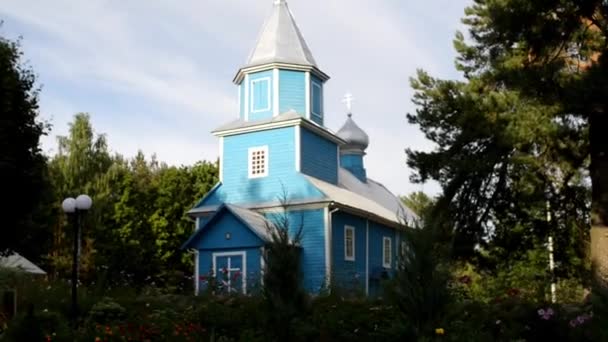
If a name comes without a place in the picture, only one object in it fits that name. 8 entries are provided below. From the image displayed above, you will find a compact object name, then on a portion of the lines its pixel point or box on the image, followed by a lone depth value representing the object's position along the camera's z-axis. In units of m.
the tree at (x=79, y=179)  34.73
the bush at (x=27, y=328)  8.38
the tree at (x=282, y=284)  9.80
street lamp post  14.40
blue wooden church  24.28
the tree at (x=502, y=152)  14.56
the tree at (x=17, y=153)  14.48
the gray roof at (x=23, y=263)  20.45
